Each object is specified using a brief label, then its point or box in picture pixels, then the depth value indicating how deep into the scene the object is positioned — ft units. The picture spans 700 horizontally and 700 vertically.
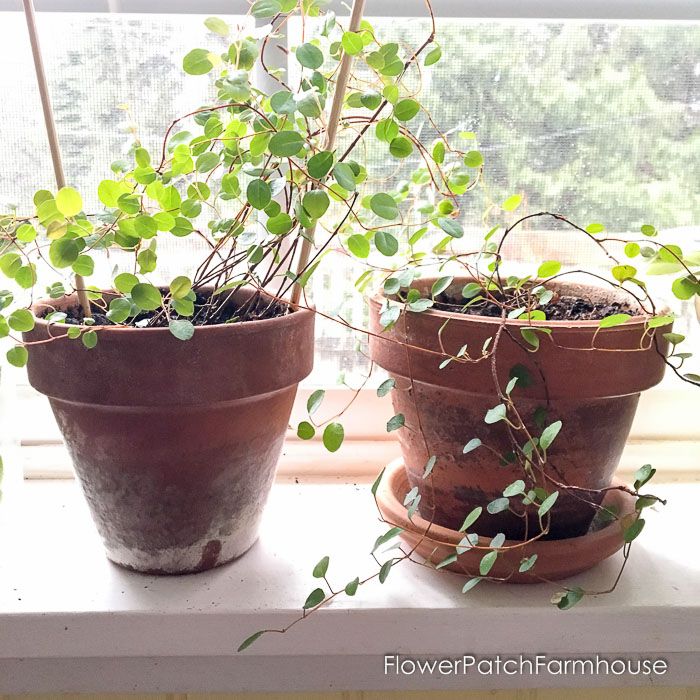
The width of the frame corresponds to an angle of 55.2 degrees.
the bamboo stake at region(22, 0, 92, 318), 1.89
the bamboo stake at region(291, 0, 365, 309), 1.95
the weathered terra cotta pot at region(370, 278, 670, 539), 2.16
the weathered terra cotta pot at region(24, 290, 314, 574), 2.06
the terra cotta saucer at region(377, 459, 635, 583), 2.25
